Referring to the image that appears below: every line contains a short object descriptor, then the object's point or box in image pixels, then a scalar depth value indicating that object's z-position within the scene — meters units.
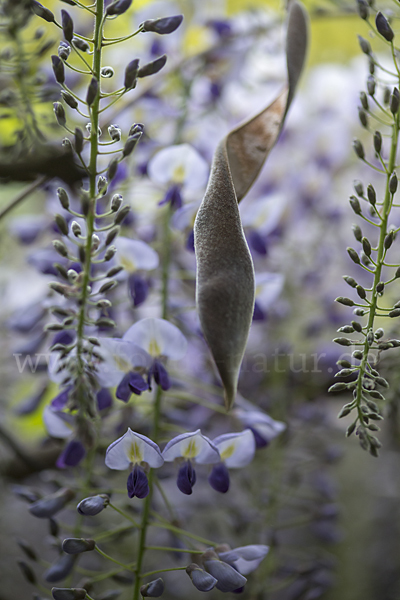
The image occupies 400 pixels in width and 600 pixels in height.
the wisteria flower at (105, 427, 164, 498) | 1.05
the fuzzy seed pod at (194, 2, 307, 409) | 1.02
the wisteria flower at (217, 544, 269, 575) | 1.07
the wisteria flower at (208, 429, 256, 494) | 1.08
